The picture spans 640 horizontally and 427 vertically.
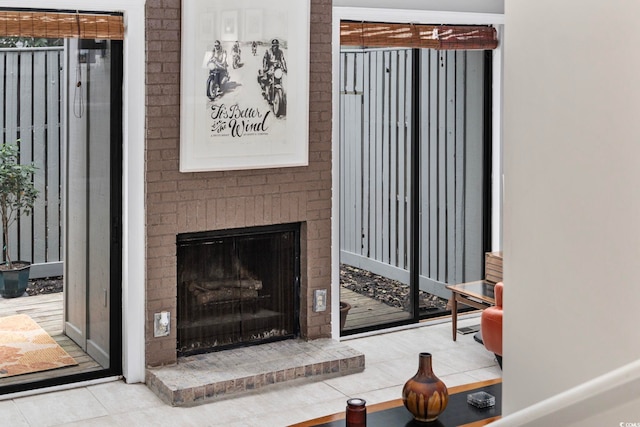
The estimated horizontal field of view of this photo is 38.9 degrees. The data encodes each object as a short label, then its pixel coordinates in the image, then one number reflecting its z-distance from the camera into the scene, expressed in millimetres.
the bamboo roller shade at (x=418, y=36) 6406
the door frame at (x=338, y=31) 6332
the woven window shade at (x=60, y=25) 5227
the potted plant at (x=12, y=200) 5488
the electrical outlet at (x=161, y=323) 5789
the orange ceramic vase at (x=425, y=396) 3650
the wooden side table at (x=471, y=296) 6539
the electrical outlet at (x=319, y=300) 6355
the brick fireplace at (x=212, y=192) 5605
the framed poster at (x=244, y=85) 5668
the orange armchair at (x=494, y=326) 5801
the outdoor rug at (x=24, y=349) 5570
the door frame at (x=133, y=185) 5516
